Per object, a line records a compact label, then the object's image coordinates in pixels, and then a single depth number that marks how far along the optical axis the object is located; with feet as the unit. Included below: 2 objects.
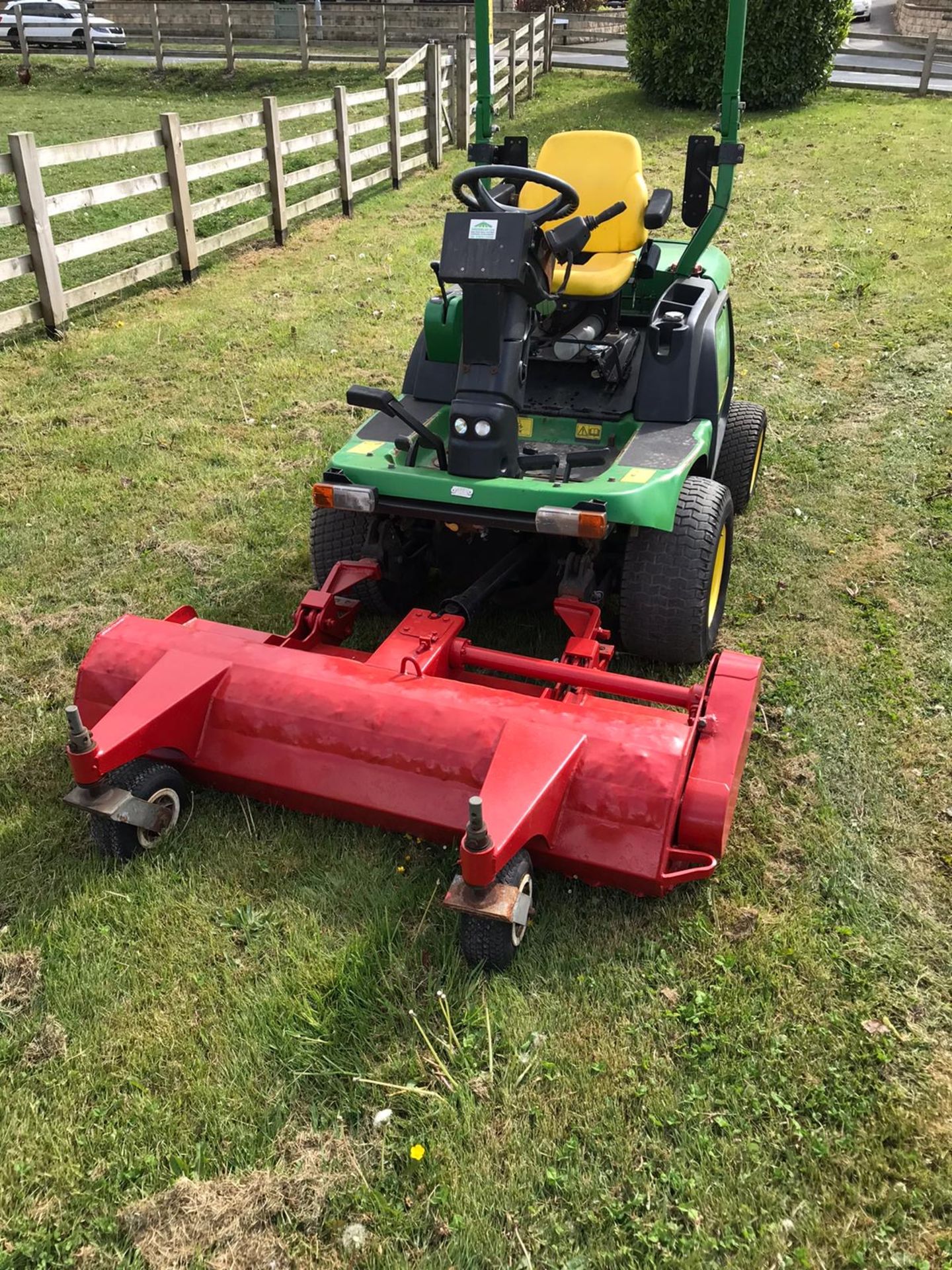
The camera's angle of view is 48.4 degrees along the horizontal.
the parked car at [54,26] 72.64
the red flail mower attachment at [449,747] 9.09
